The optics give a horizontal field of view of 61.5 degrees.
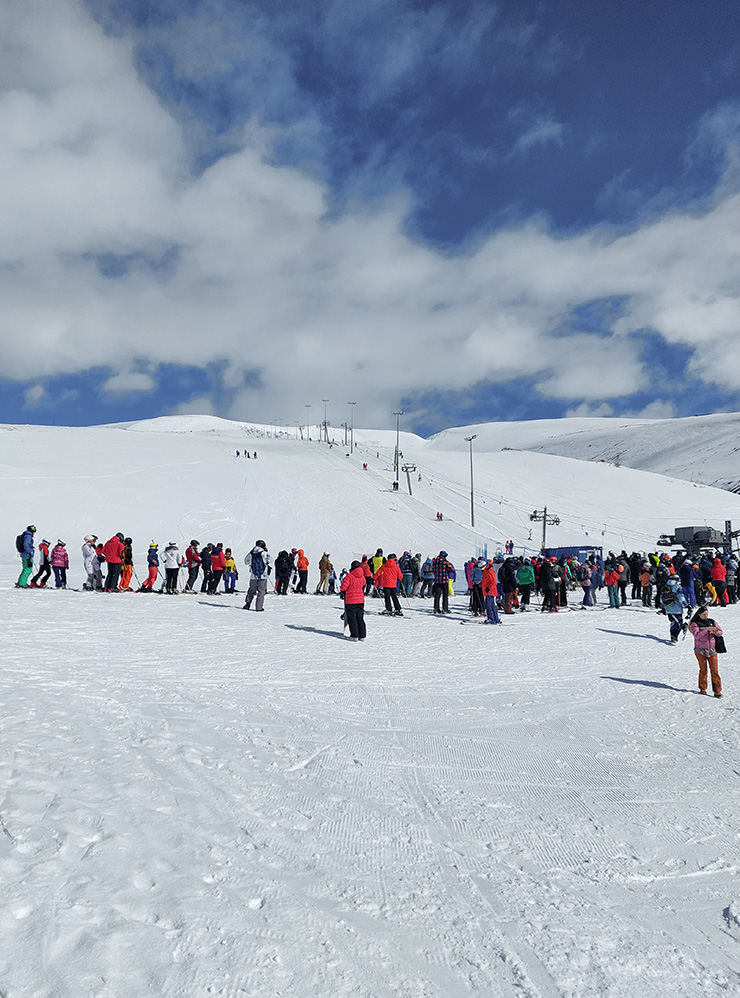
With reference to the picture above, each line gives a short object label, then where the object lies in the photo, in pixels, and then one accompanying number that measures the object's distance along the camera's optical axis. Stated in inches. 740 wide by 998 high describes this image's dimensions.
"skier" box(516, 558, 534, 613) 682.2
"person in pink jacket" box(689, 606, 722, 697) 338.6
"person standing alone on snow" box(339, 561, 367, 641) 465.4
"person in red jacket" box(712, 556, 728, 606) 718.5
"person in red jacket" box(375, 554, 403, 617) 596.1
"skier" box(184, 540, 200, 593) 708.7
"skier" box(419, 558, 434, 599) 776.3
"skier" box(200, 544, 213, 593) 710.5
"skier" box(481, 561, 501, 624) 568.1
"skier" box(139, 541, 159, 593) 687.7
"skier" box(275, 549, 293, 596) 773.3
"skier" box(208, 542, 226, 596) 697.9
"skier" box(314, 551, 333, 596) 810.2
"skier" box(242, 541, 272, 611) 583.2
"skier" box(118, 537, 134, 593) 693.3
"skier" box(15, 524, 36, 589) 651.5
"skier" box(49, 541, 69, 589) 667.4
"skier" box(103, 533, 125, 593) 657.0
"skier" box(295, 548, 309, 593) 780.6
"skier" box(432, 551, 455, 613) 633.6
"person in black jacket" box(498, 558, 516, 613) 652.7
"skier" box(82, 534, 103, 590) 676.1
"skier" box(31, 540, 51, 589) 667.3
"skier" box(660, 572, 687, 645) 490.6
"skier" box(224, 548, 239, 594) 733.5
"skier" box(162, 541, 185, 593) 678.5
